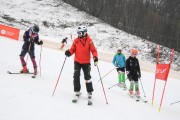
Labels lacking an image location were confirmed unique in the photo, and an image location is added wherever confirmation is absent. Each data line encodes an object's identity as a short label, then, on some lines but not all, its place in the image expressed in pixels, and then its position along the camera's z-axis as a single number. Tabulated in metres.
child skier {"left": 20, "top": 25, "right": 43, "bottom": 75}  8.28
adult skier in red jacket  6.54
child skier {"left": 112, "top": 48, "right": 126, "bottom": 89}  9.82
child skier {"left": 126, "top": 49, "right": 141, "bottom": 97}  8.39
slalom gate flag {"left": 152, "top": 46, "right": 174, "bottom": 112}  7.57
